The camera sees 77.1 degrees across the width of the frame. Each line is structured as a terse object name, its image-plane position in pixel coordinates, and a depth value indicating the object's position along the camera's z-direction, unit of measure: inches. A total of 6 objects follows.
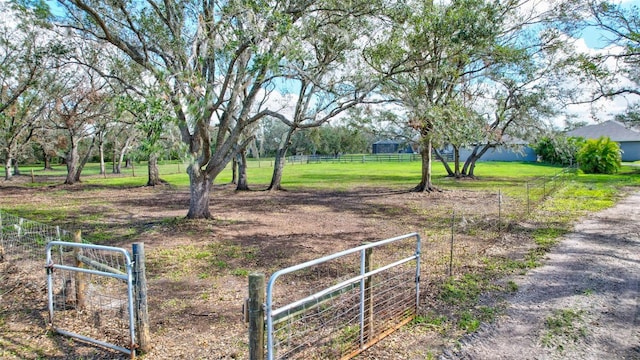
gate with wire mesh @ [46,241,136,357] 153.2
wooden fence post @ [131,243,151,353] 153.5
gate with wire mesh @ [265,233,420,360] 151.2
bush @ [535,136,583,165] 947.3
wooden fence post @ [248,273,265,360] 116.2
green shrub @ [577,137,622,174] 1147.3
